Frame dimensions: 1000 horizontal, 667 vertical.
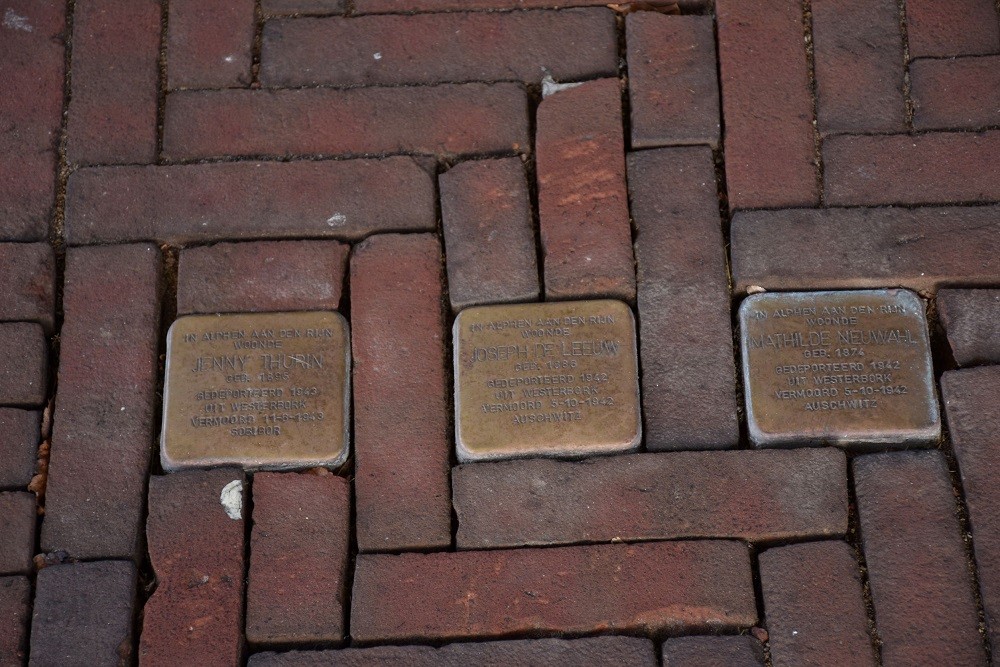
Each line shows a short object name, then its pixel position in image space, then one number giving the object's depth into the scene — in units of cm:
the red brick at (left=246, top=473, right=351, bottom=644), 216
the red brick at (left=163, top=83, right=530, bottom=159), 250
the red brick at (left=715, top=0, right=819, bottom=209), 243
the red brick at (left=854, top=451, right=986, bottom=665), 209
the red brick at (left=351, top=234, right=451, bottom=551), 224
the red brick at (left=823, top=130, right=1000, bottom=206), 240
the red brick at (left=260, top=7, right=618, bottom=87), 256
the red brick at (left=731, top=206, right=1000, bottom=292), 234
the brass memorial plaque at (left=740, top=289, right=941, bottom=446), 223
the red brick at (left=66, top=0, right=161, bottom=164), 251
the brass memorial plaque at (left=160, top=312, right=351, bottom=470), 225
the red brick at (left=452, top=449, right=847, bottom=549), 220
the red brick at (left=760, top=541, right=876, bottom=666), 210
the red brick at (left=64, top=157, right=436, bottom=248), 244
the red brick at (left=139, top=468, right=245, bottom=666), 215
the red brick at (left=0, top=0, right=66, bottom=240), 246
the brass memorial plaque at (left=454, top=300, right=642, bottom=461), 223
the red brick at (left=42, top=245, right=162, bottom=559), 223
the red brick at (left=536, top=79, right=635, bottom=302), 237
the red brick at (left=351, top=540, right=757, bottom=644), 214
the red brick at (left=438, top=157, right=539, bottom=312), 237
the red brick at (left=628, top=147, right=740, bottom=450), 227
